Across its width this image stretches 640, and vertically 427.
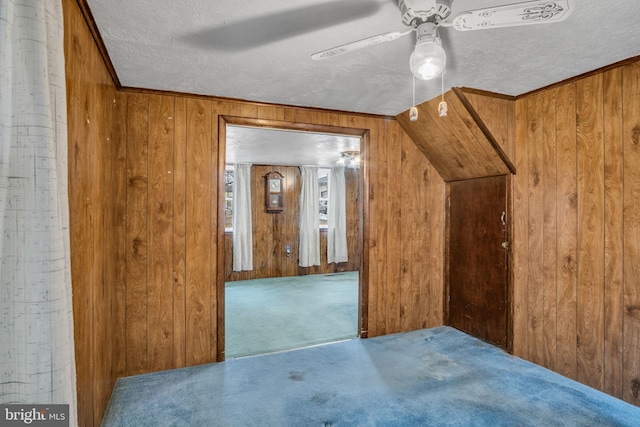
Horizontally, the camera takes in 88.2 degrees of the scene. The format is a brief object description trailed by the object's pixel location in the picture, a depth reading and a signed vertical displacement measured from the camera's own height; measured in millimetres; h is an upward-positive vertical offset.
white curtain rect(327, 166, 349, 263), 6863 -129
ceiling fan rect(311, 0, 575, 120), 1081 +661
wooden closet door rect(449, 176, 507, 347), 2984 -496
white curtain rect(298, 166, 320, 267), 6590 -196
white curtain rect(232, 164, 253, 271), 6027 -189
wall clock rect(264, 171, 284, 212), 6352 +340
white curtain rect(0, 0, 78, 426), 816 -31
